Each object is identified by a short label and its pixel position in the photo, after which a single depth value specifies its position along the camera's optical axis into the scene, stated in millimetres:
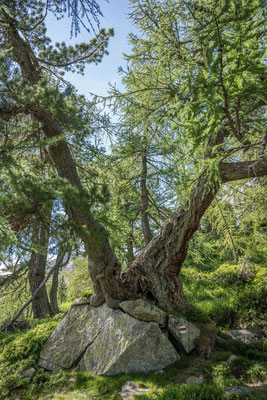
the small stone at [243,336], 5979
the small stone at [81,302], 6477
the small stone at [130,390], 4059
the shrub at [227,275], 10243
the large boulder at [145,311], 5441
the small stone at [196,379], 4086
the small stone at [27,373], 5268
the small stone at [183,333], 5242
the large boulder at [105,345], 4914
